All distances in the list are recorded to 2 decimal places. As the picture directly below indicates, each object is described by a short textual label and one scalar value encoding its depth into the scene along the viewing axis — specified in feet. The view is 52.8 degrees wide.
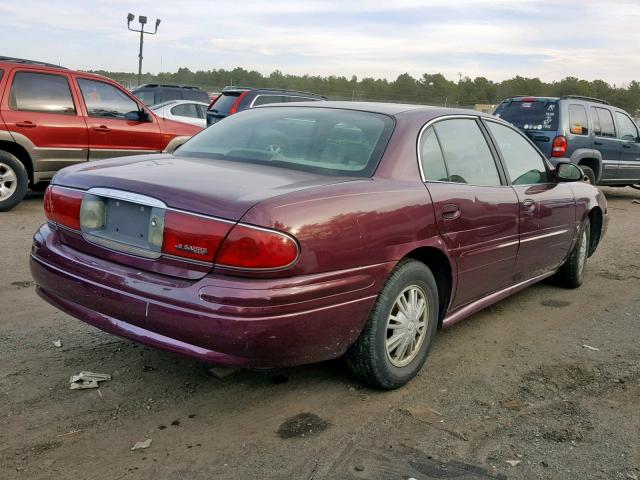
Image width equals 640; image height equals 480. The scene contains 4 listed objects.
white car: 46.70
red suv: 25.75
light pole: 92.47
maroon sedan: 8.91
